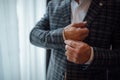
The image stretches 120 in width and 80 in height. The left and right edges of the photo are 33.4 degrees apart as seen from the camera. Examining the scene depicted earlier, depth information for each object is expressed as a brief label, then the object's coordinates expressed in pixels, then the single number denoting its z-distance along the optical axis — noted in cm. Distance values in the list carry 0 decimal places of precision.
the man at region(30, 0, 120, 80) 75
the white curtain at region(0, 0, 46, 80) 144
